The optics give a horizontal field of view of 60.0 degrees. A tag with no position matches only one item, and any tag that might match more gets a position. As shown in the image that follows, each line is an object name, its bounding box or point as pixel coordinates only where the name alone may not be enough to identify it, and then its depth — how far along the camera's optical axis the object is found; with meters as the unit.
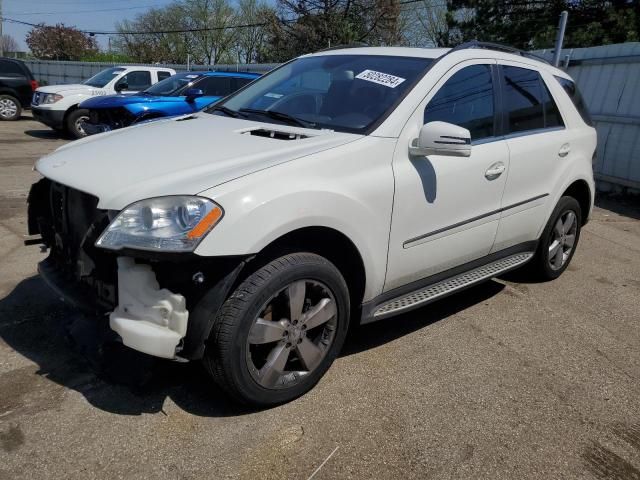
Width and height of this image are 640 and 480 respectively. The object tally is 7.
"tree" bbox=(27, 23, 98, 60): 46.21
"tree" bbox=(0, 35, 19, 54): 61.58
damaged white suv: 2.30
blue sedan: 9.14
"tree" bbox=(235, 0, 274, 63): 42.64
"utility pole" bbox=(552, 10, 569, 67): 8.72
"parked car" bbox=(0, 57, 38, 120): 15.00
